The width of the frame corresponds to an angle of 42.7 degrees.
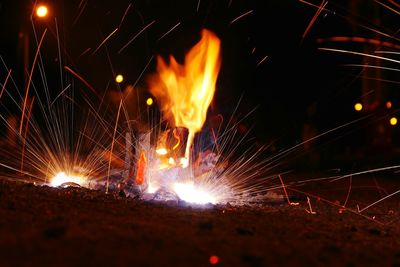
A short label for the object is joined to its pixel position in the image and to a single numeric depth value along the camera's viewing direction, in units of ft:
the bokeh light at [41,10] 41.57
